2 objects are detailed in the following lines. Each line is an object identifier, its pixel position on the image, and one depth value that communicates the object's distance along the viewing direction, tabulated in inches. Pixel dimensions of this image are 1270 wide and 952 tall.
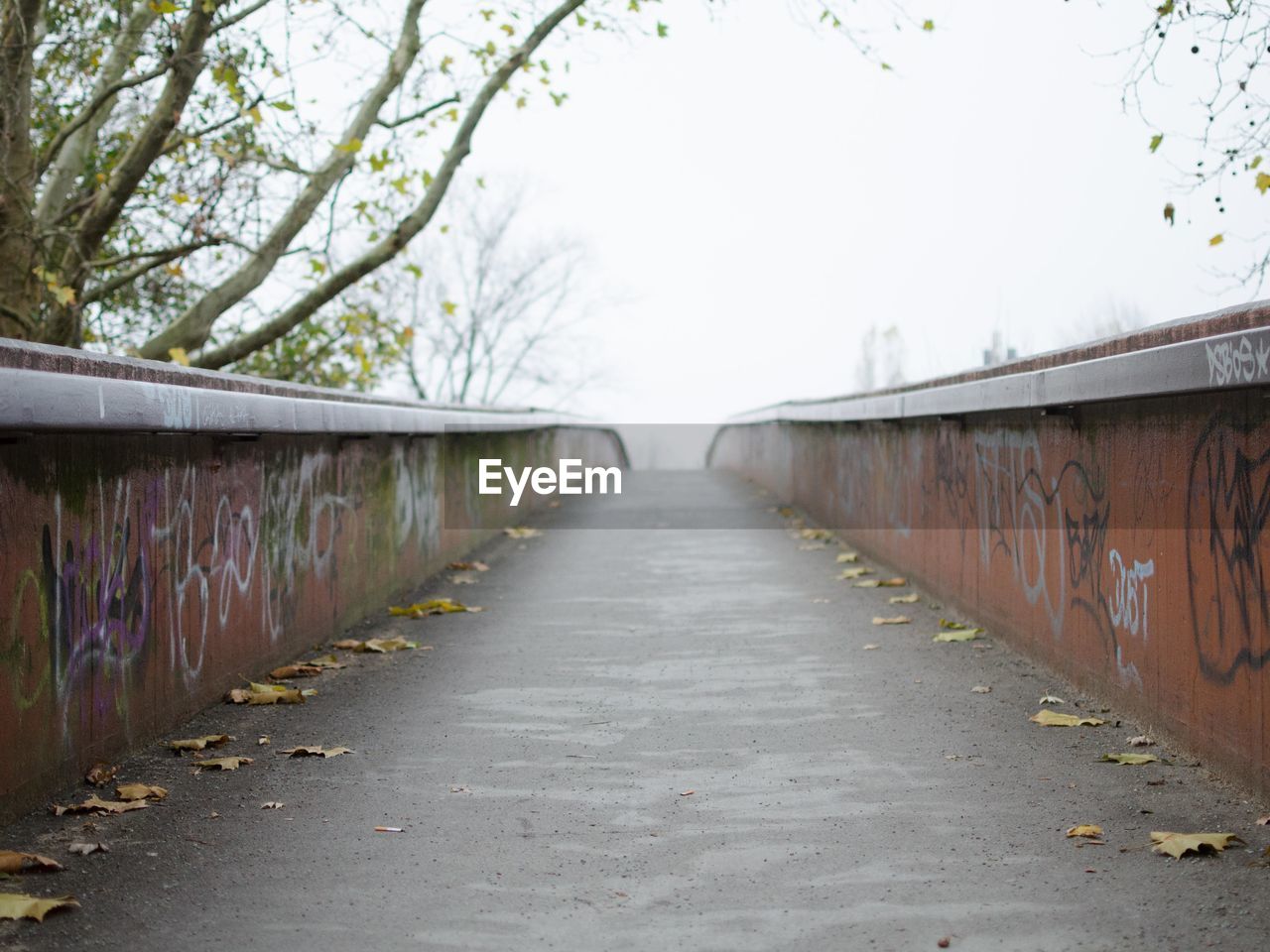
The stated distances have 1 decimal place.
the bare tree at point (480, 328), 2111.2
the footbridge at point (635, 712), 148.5
